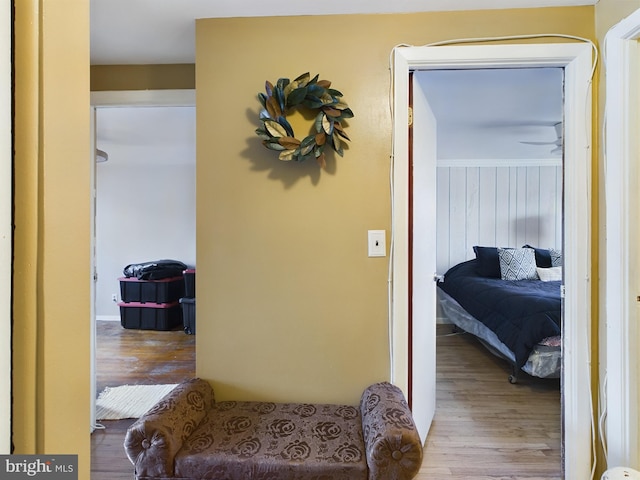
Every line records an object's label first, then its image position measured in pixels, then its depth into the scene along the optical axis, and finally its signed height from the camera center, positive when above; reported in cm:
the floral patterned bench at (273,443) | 131 -82
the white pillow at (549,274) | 412 -40
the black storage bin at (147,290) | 466 -67
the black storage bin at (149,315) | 462 -99
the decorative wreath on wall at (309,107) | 167 +58
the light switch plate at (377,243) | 177 -2
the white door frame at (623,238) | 148 +1
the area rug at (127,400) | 247 -120
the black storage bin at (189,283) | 450 -55
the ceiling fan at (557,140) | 351 +107
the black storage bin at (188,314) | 438 -92
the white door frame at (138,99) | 223 +88
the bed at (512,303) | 279 -59
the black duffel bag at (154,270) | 465 -40
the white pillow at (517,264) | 421 -30
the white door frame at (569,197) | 167 +20
